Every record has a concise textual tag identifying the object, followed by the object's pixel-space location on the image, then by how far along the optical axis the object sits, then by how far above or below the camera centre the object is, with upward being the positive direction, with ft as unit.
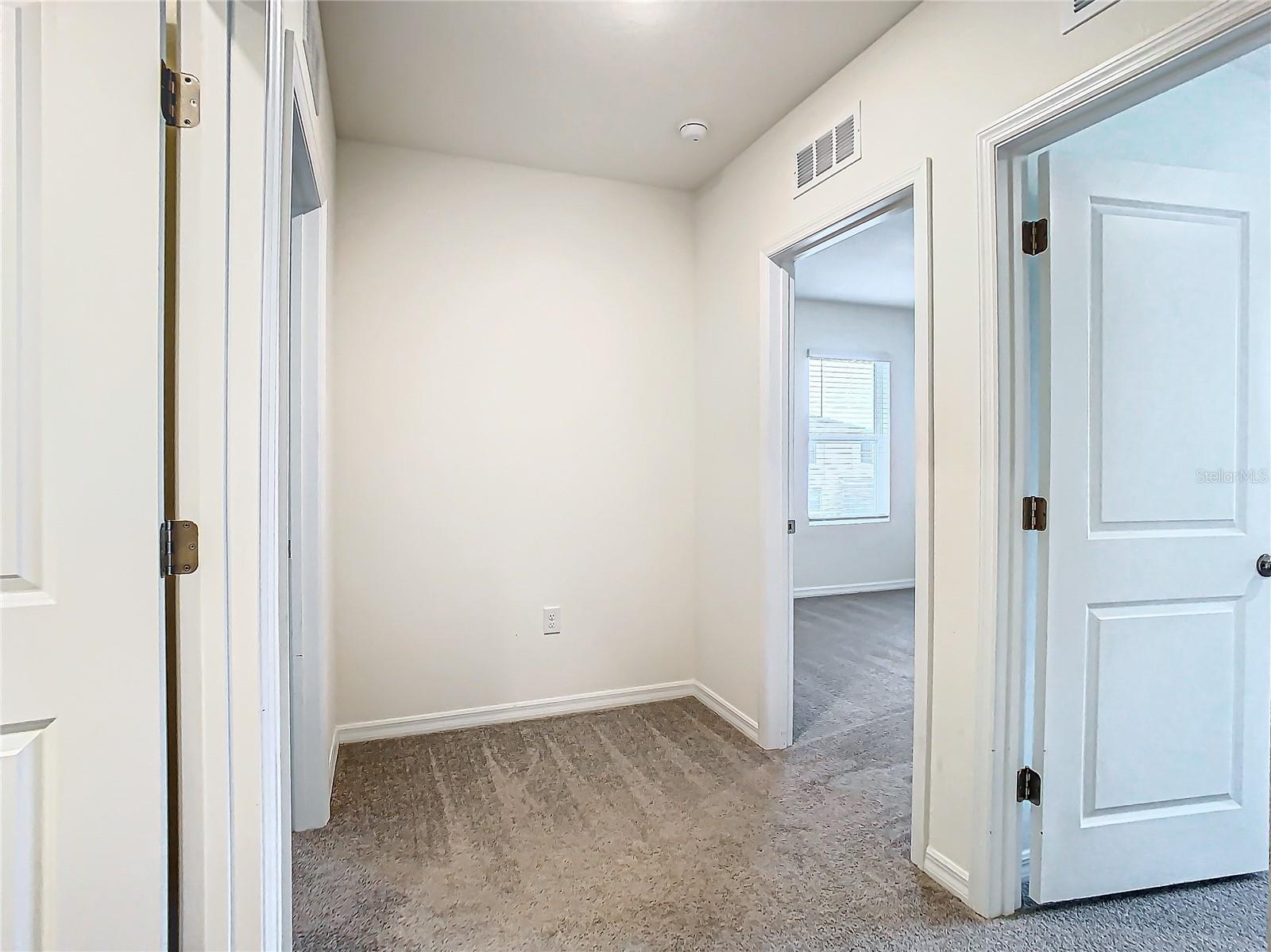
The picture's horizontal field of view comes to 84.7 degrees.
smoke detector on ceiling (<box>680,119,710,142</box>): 9.11 +4.48
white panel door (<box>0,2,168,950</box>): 3.43 -0.07
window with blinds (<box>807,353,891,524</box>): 20.51 +0.88
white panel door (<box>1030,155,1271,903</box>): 5.97 -0.52
